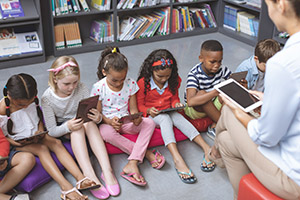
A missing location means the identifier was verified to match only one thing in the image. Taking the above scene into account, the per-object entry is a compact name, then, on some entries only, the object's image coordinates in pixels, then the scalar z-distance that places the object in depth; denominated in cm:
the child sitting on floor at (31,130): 207
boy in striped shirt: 259
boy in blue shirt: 256
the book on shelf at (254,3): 449
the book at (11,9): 367
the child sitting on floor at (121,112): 235
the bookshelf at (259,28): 434
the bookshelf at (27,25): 372
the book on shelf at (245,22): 462
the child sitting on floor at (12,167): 203
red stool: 166
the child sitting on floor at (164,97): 249
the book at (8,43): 377
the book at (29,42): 386
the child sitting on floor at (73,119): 224
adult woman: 133
